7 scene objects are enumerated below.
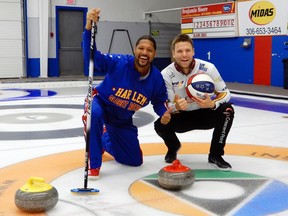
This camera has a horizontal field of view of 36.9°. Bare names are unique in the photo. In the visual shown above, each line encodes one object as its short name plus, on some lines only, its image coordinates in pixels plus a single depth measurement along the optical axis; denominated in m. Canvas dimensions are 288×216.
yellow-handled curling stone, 2.95
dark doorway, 16.83
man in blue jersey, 3.82
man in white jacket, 4.12
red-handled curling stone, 3.44
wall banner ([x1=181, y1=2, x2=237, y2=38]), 13.56
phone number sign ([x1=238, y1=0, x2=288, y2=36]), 11.77
